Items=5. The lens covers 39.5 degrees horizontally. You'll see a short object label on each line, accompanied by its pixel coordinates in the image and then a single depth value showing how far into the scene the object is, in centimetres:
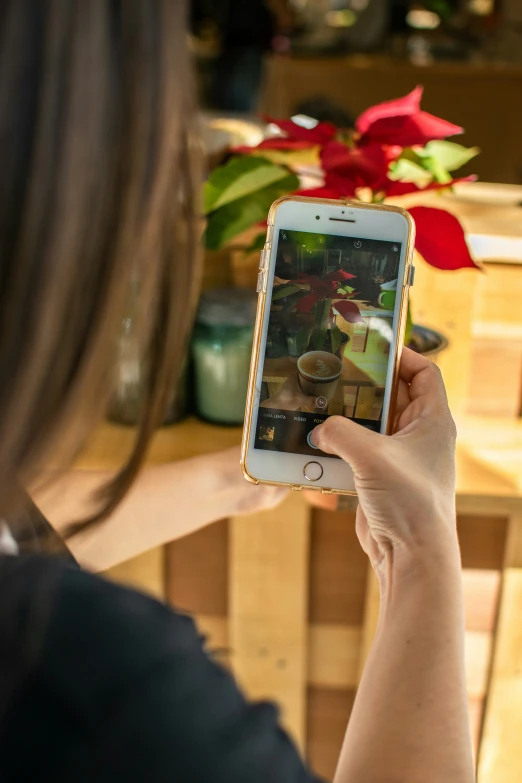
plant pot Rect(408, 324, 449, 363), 62
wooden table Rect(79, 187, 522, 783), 71
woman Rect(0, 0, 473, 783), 28
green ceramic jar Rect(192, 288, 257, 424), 68
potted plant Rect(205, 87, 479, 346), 58
